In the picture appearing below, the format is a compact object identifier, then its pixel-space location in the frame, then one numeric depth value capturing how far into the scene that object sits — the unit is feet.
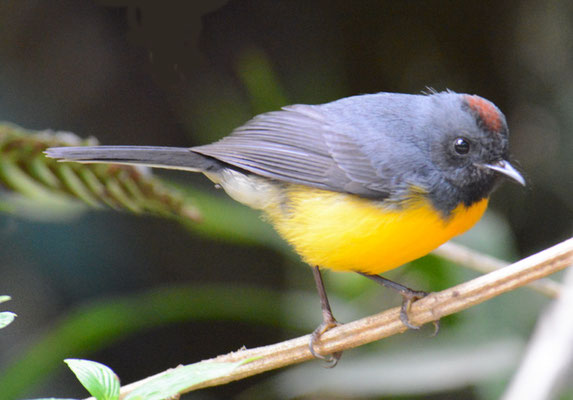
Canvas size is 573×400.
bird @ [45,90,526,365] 6.64
